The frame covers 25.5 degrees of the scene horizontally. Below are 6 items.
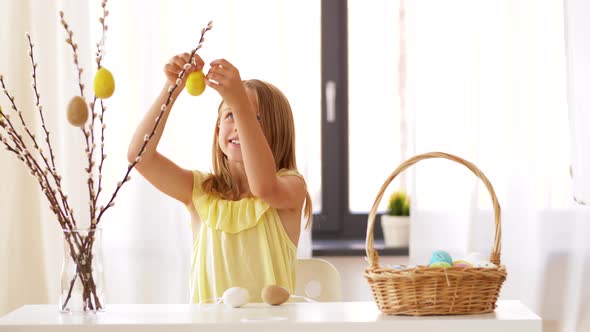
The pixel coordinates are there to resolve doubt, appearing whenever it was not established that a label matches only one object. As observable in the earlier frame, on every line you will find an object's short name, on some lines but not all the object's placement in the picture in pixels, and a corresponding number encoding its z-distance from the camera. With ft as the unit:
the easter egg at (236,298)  9.33
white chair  11.87
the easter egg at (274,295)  9.39
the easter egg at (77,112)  8.50
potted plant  16.29
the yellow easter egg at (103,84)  8.65
